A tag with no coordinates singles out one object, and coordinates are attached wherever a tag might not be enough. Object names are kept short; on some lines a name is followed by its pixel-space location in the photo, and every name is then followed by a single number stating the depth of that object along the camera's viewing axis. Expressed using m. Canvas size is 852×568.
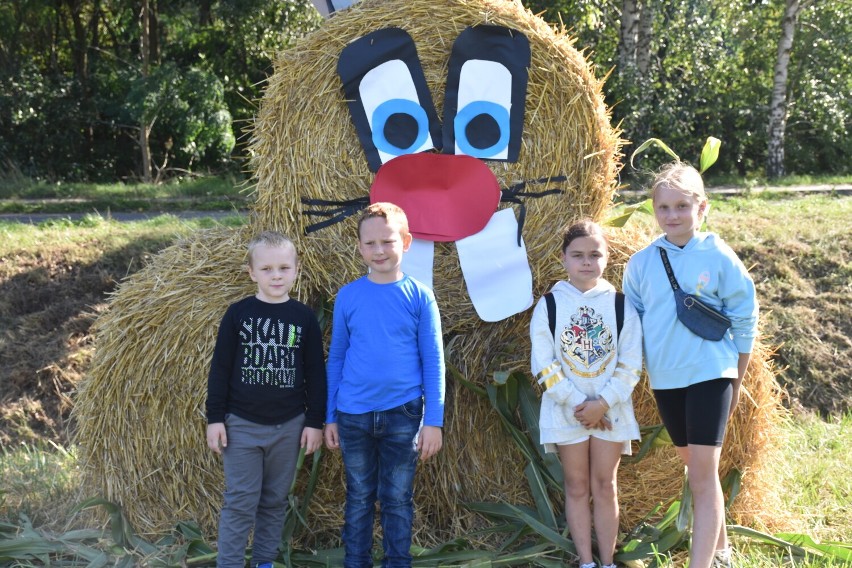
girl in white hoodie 2.92
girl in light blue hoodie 2.82
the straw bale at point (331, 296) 3.38
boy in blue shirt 2.85
